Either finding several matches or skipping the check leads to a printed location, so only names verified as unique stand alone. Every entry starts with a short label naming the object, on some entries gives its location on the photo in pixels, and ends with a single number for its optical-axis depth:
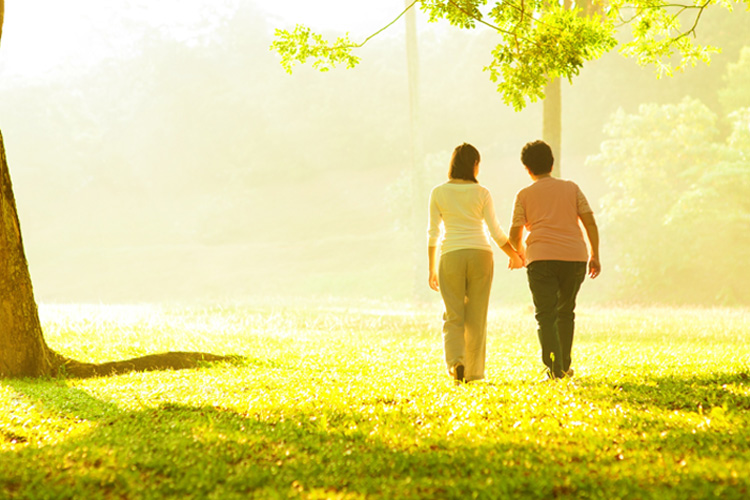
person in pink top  15.24
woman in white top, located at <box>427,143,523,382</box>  15.21
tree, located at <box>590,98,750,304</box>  61.41
